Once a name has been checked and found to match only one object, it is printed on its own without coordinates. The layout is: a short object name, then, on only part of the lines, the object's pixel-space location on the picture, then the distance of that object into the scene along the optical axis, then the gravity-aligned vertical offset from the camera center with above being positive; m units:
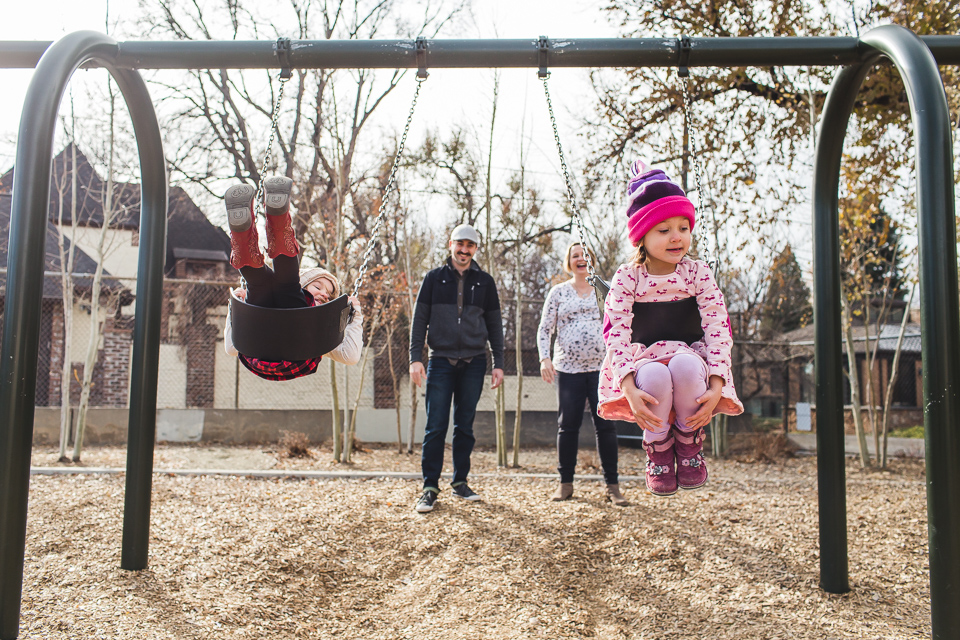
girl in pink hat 2.38 +0.12
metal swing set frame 2.14 +0.61
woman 4.05 +0.10
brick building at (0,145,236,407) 9.90 +0.66
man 4.02 +0.17
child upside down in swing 2.53 +0.42
